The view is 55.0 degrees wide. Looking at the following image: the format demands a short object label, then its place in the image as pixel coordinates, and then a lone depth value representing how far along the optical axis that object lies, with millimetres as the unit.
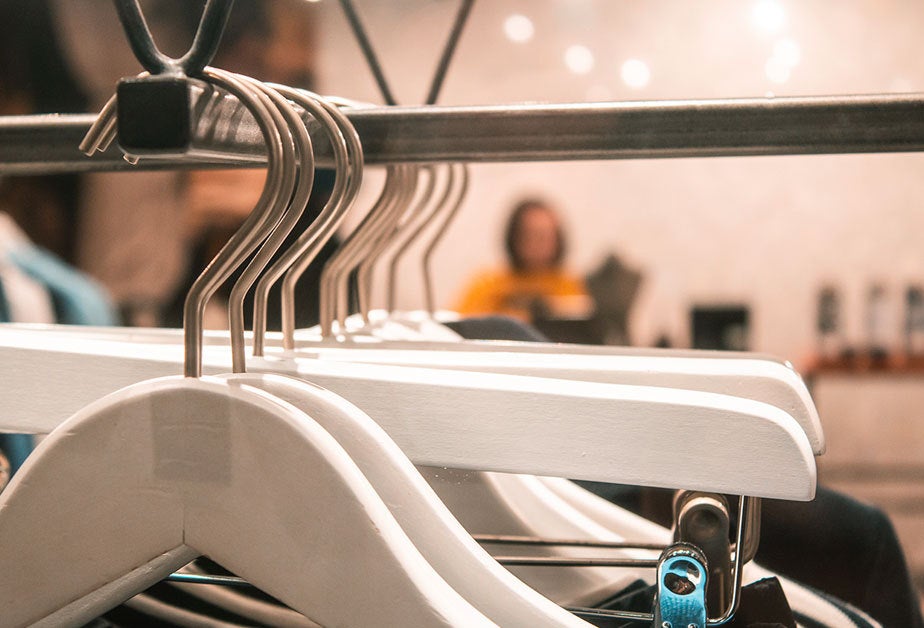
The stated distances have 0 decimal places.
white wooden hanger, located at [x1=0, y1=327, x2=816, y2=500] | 338
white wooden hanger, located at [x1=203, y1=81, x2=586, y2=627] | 325
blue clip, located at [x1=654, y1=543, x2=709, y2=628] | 361
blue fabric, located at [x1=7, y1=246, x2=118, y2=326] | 1373
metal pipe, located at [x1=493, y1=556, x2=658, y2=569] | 419
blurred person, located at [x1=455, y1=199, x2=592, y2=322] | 2730
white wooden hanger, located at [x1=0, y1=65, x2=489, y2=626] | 316
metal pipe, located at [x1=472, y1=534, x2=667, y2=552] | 476
